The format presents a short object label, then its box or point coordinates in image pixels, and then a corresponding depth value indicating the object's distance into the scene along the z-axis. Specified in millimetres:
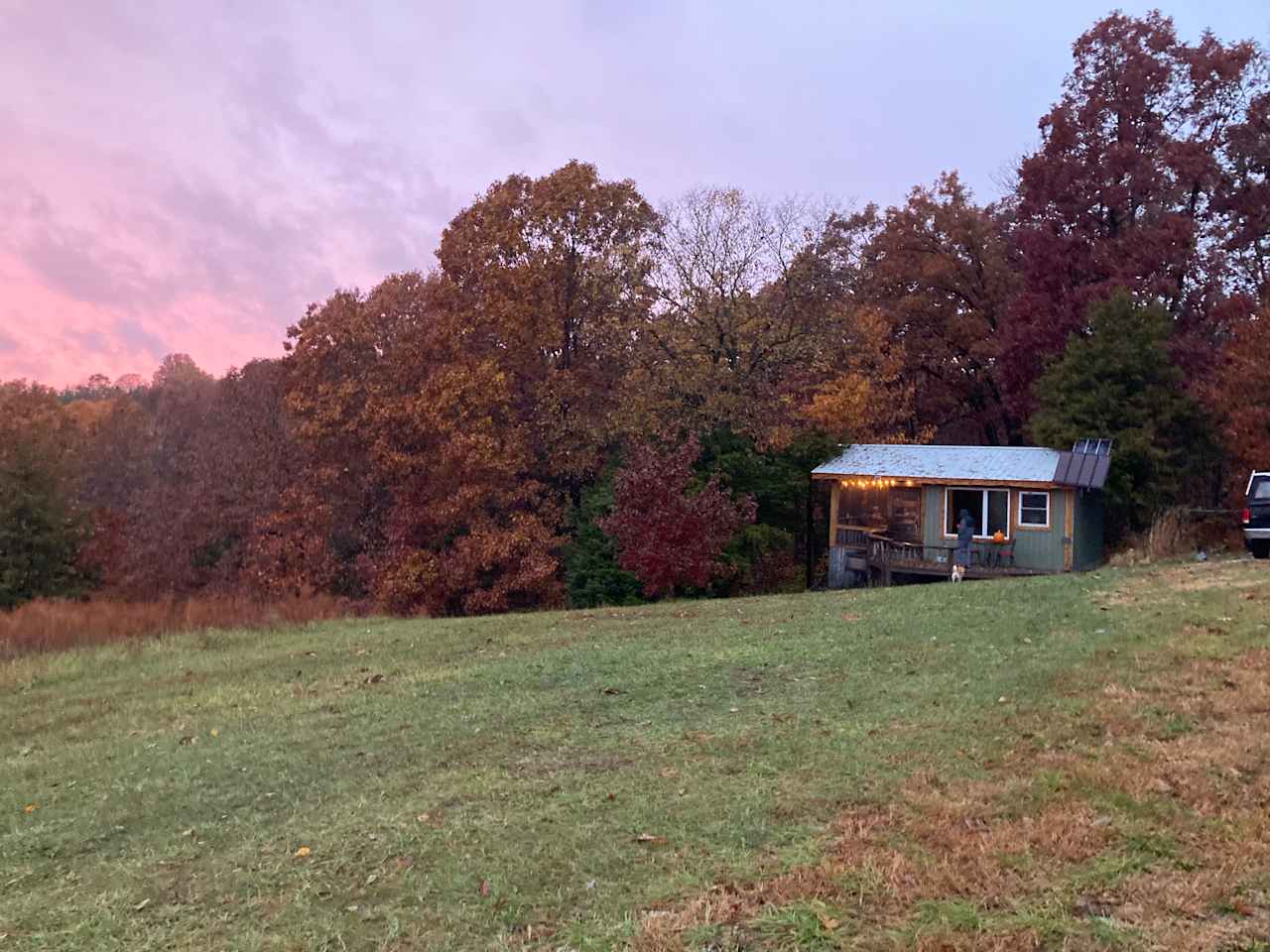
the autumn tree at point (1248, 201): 30125
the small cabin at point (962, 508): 24469
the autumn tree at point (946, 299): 35156
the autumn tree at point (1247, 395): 24281
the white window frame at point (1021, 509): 24641
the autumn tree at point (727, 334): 27391
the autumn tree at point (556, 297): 28422
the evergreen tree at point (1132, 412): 26750
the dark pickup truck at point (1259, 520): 17297
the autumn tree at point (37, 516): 33125
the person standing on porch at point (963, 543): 23531
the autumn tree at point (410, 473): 26812
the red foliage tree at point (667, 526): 20672
